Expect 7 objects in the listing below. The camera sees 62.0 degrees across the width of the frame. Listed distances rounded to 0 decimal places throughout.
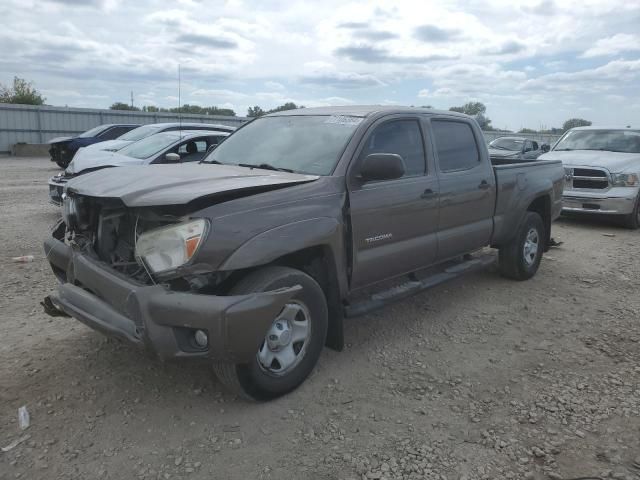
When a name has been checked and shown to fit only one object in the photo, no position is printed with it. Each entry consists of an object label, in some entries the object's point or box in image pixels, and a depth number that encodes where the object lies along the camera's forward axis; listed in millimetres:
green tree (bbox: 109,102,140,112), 37403
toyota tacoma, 2986
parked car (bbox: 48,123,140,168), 14883
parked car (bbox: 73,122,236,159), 10562
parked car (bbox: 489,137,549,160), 16594
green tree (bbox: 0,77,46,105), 33625
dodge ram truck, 9539
